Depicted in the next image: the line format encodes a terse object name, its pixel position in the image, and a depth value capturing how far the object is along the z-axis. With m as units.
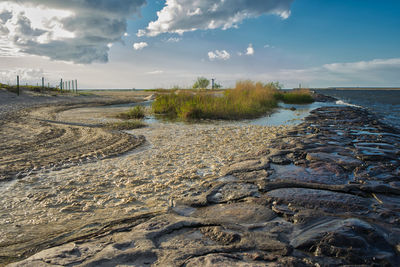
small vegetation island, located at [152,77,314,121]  10.88
